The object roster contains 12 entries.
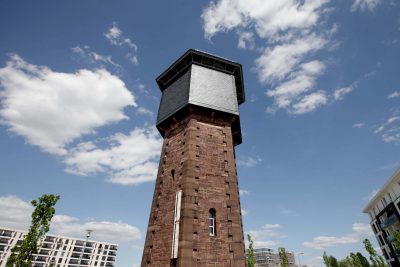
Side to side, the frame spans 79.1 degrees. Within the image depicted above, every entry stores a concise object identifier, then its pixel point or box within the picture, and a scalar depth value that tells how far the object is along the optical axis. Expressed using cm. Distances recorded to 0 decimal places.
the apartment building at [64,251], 8756
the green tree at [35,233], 1355
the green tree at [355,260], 3642
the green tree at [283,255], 2673
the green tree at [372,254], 3200
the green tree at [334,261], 7107
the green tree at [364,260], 6169
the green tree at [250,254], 2678
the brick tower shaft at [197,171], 1154
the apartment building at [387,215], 4369
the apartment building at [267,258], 15862
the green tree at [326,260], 4421
